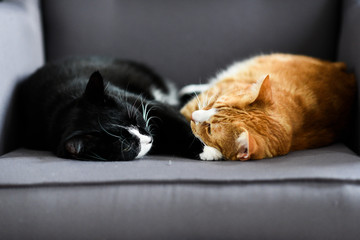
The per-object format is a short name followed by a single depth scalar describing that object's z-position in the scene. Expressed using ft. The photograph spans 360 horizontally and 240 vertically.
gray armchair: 3.09
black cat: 3.91
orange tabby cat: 4.16
